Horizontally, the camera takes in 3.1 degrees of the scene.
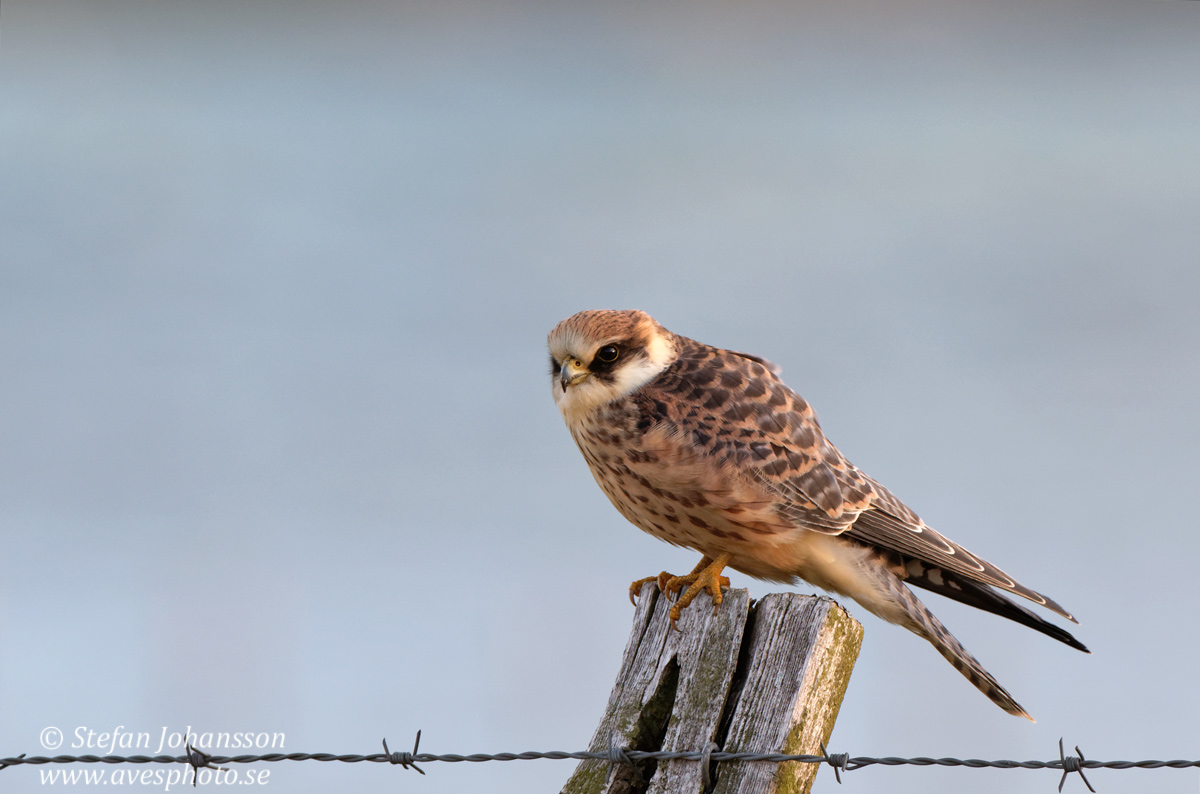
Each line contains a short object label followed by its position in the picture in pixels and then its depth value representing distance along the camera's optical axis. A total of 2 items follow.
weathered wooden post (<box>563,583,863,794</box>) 10.34
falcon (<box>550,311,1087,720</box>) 10.54
